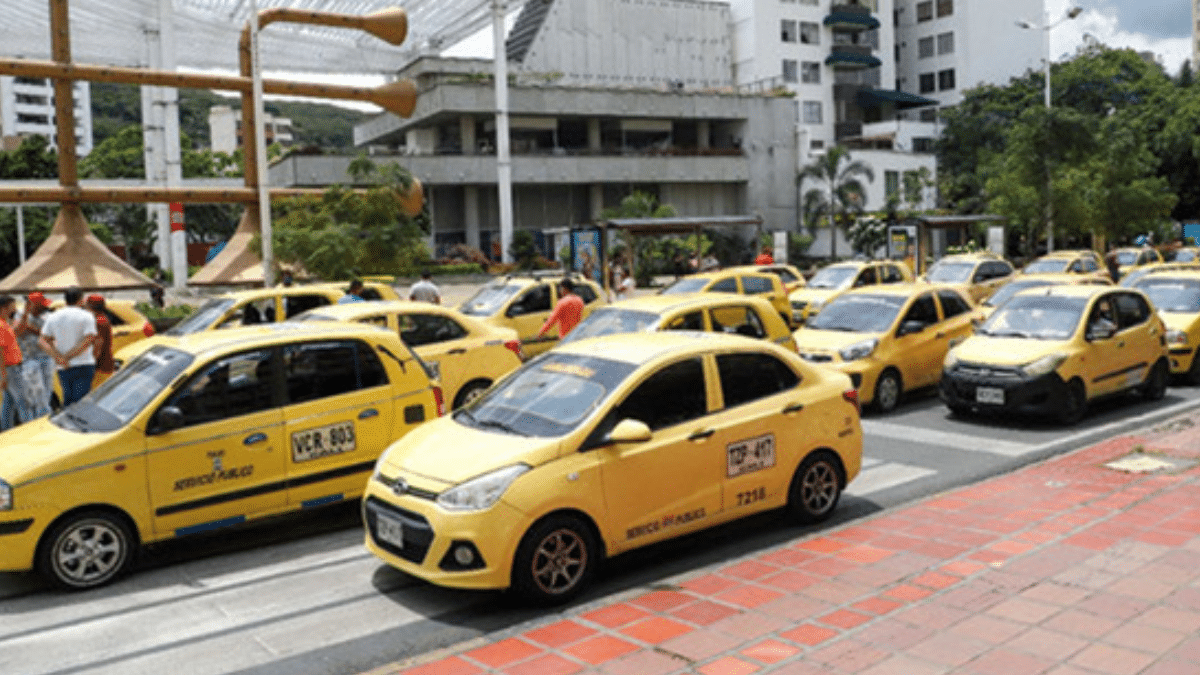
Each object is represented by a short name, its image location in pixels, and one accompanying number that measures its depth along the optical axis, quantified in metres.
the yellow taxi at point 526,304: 16.81
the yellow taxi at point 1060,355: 11.48
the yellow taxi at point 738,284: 18.59
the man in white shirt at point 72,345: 11.09
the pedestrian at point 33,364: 11.21
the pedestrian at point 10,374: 10.77
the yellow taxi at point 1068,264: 24.25
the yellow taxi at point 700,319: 12.06
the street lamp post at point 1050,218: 39.22
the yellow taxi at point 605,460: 6.12
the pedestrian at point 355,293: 14.12
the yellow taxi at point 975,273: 21.77
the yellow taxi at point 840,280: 20.36
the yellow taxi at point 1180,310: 14.24
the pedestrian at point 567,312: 14.47
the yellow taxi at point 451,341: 11.76
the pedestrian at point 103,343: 12.11
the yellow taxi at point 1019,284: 16.70
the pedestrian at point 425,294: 17.61
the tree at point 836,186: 53.69
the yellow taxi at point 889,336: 12.73
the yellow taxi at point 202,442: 6.86
